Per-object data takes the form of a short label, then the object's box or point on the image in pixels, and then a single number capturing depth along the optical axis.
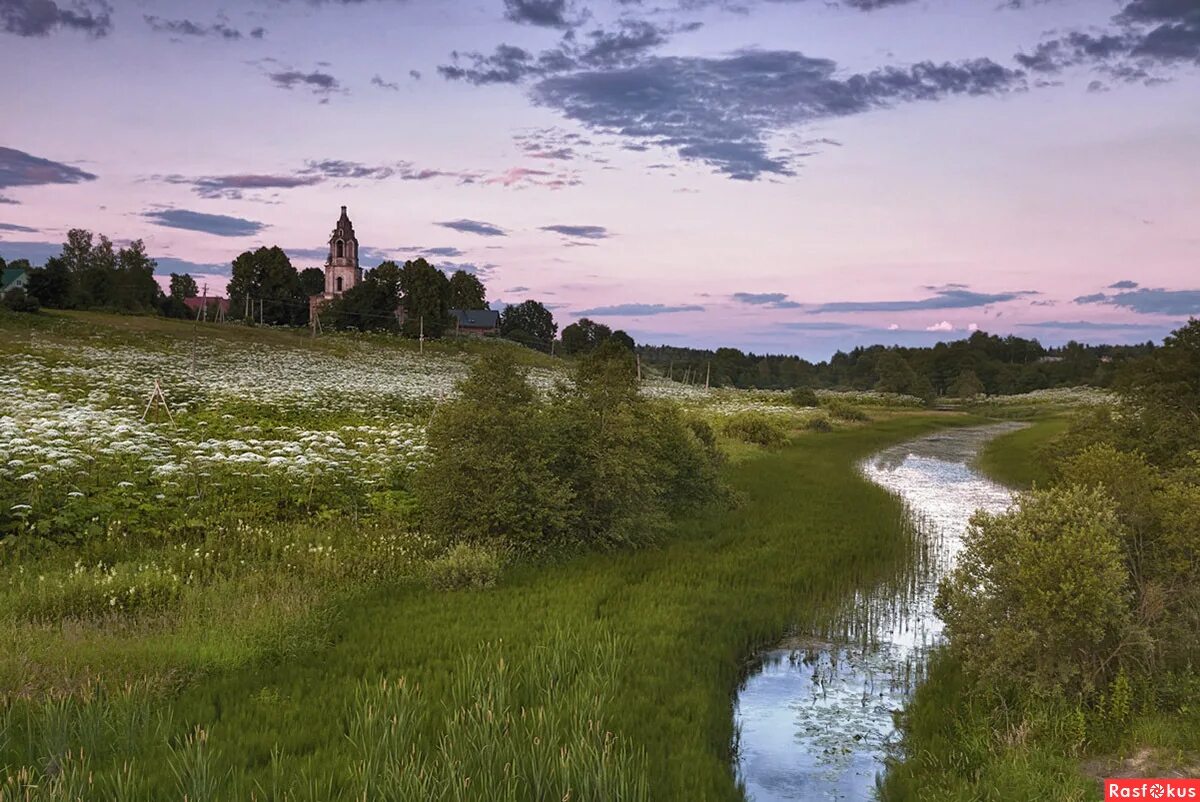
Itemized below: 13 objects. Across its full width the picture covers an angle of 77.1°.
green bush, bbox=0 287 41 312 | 68.38
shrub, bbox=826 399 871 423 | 69.06
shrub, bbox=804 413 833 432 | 56.50
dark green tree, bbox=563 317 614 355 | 150.32
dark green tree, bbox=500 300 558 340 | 152.62
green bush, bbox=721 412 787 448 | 44.12
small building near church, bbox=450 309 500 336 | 137.50
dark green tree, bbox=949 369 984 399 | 137.25
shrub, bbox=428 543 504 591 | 14.84
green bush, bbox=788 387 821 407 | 81.56
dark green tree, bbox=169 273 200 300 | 144.88
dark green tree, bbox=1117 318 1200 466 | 25.47
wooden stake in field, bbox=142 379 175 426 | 29.19
